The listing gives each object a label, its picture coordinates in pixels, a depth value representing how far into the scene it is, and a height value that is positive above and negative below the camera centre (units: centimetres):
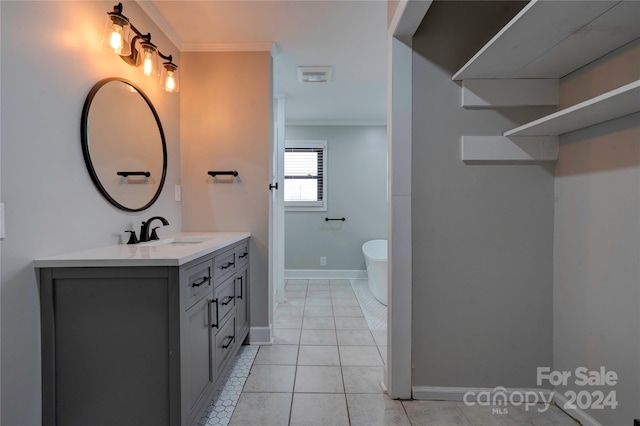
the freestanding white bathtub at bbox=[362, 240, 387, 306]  347 -84
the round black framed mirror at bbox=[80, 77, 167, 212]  146 +38
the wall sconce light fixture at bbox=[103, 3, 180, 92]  145 +93
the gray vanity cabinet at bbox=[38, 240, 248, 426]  118 -57
